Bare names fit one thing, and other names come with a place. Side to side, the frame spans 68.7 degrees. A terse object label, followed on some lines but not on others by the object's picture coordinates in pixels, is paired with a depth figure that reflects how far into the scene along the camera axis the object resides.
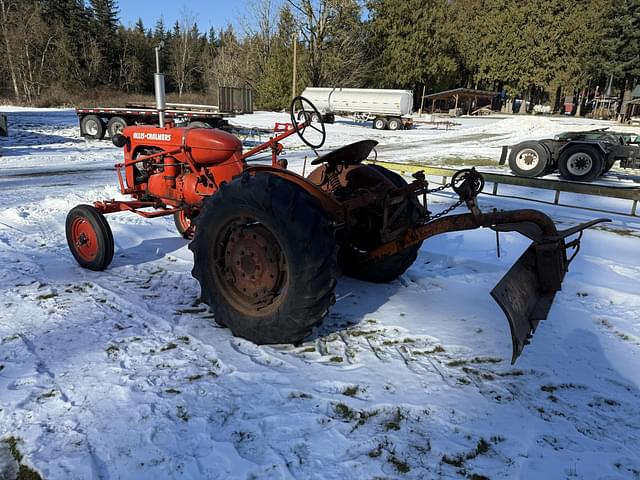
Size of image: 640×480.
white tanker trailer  29.33
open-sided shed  45.88
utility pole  29.40
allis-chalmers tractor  2.82
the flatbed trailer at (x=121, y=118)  16.31
